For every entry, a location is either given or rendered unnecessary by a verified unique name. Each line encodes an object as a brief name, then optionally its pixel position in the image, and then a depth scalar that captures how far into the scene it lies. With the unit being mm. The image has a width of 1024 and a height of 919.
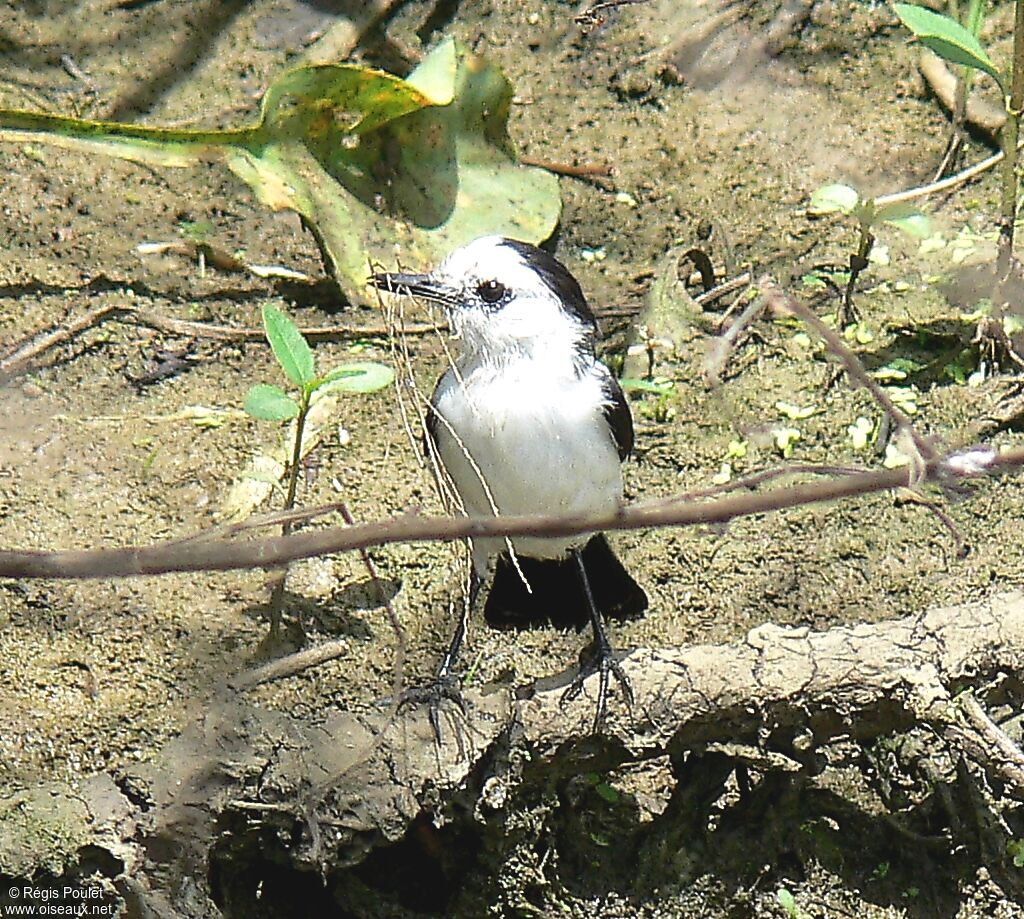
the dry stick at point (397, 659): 6183
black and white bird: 6895
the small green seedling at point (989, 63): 7203
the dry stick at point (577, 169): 10797
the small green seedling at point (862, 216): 8320
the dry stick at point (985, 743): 6168
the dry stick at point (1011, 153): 7875
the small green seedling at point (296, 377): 6492
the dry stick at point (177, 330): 9414
